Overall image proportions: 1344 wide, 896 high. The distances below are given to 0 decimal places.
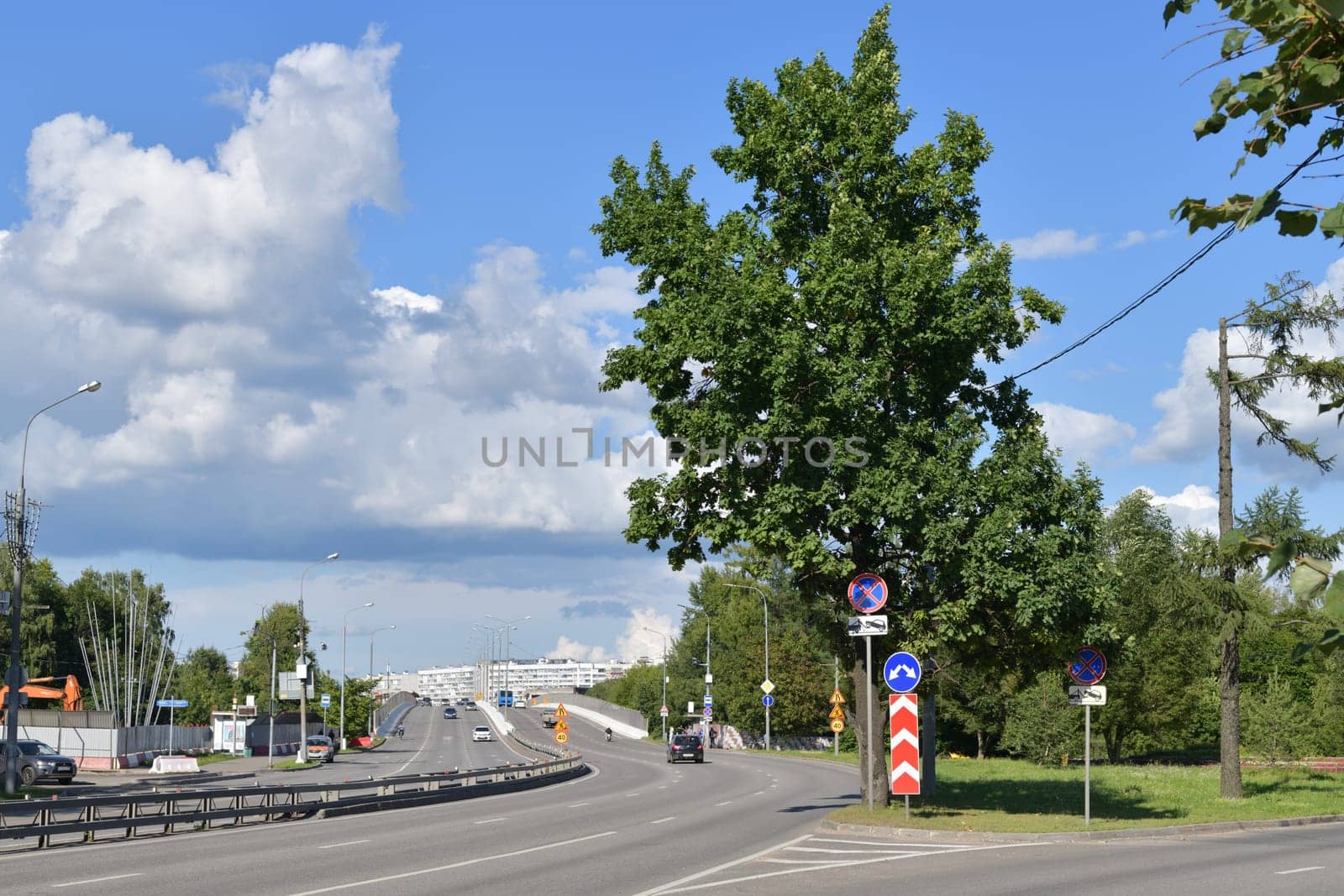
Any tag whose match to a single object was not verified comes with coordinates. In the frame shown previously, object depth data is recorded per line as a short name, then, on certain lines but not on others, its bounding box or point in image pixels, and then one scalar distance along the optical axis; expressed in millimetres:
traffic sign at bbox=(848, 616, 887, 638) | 22203
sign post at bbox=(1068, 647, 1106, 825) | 22484
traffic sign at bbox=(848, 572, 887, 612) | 22375
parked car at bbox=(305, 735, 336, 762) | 67188
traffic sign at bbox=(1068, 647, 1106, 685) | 22484
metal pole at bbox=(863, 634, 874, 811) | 24384
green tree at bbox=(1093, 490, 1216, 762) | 49750
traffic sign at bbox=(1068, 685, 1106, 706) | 22109
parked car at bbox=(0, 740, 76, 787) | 45344
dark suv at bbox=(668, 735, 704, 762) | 66062
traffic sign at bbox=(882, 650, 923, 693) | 21844
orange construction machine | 67150
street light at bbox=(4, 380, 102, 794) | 36500
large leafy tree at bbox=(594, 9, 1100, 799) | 23469
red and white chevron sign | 22109
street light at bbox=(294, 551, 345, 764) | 60875
